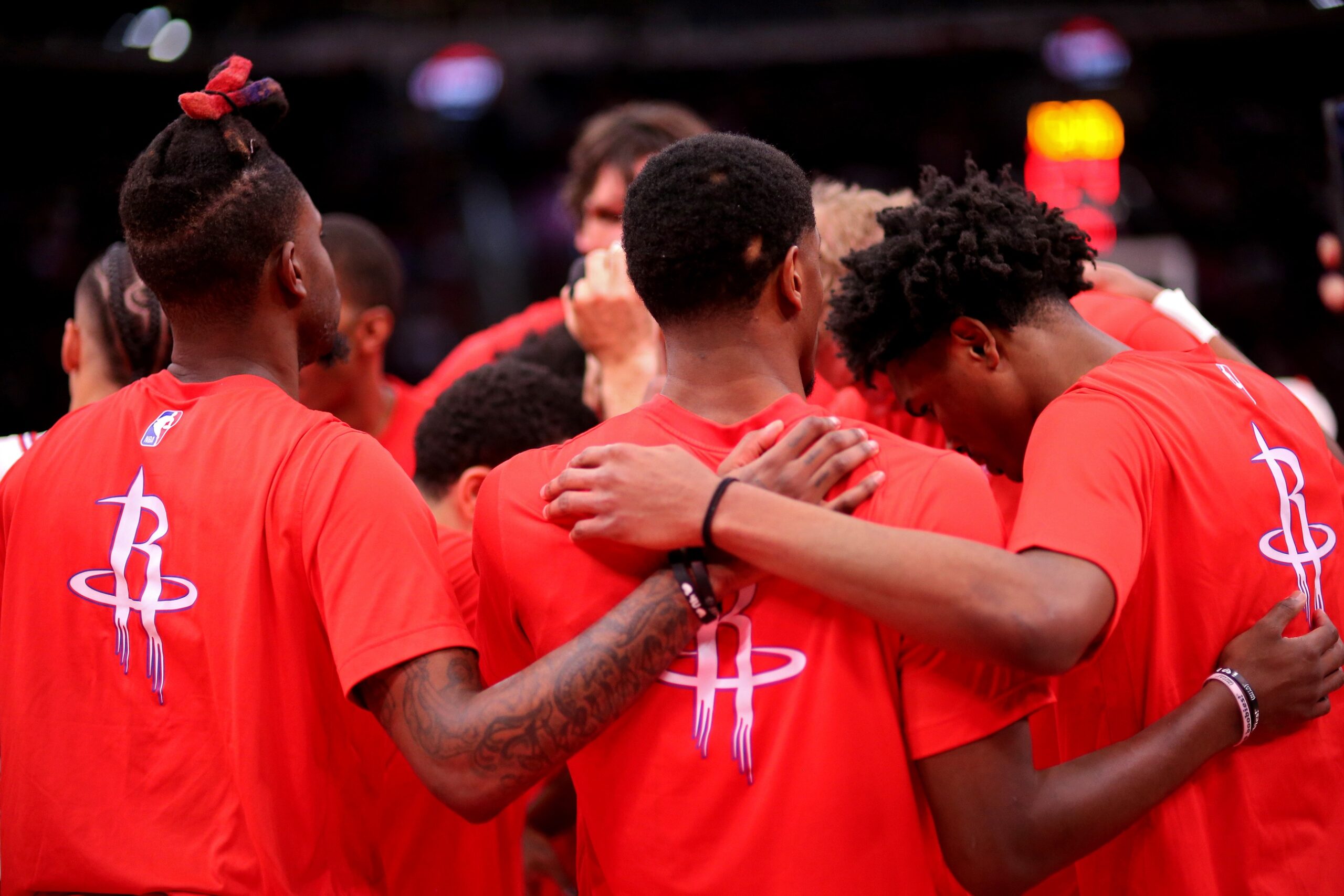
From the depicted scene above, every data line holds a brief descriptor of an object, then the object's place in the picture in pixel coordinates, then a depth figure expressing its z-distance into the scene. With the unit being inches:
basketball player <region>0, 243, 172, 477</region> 106.6
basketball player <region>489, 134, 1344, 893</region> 64.6
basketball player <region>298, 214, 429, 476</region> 150.3
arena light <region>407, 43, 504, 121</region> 452.8
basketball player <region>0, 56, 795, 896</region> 66.2
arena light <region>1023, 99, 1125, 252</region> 491.2
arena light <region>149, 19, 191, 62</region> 395.5
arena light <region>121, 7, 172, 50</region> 392.8
